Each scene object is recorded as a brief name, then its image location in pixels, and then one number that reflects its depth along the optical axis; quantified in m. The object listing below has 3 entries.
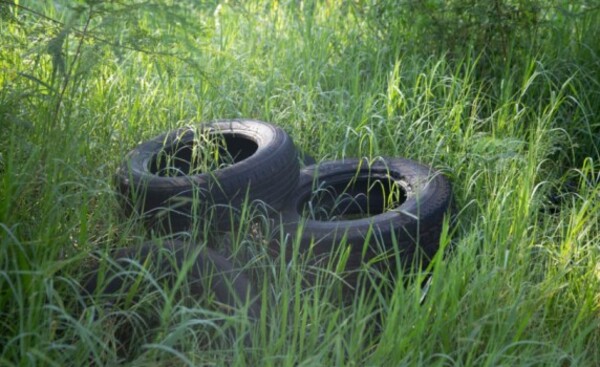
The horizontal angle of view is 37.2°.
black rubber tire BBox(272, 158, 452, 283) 4.11
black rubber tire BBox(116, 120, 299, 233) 4.15
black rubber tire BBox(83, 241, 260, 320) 3.50
